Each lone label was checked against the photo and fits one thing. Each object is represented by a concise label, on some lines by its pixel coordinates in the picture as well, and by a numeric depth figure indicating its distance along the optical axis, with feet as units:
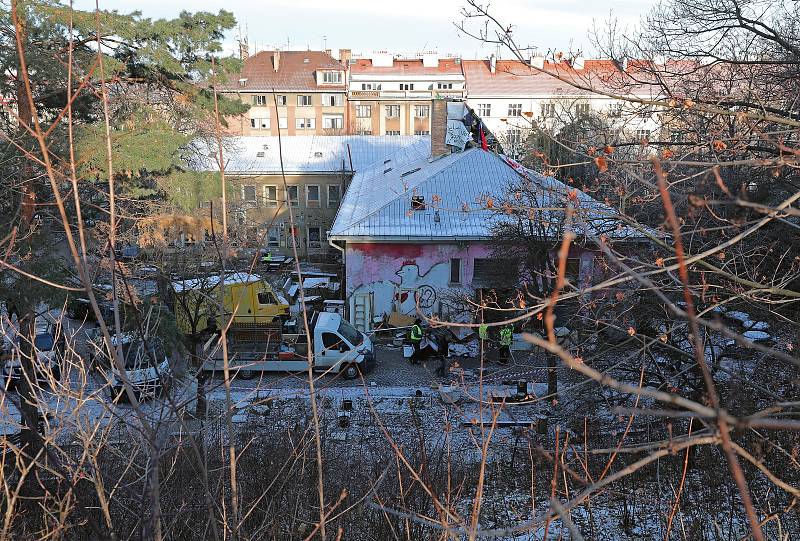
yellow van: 63.67
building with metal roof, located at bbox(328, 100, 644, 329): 71.82
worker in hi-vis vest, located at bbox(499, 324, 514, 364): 56.99
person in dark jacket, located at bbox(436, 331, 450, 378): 61.87
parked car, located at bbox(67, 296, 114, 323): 73.92
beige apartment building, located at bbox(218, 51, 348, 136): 182.60
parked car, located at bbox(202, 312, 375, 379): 61.52
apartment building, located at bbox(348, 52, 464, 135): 180.65
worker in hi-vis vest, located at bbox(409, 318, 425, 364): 65.57
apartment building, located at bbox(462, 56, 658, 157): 171.75
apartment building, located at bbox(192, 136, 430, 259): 114.21
